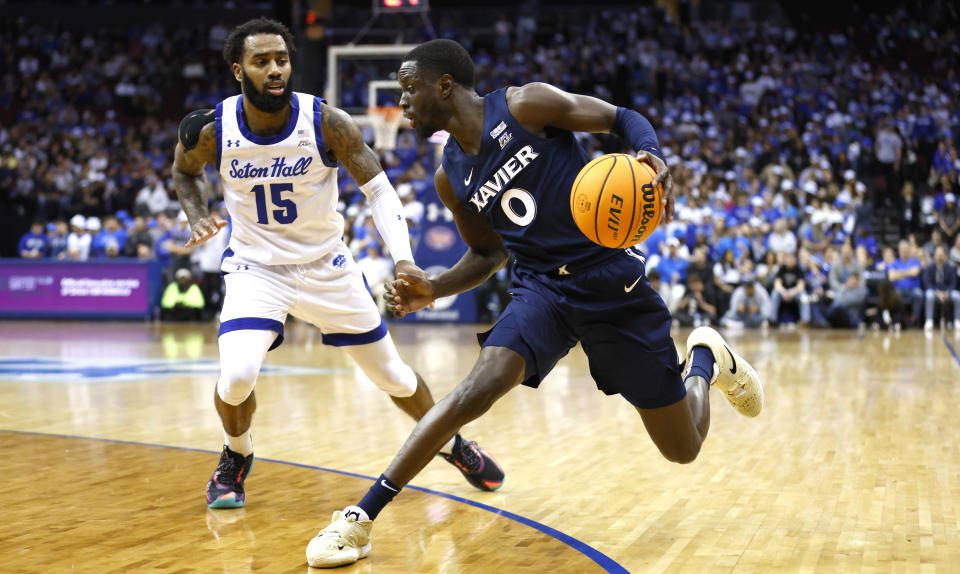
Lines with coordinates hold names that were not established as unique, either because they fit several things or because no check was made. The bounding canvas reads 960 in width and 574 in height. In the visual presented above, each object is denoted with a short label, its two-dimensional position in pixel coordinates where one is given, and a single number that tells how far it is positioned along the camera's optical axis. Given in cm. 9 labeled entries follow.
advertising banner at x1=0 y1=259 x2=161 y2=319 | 1833
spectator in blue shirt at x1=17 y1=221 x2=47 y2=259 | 1970
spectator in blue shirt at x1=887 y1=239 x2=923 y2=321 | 1656
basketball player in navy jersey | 407
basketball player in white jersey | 484
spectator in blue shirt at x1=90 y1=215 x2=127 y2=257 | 1941
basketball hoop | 1906
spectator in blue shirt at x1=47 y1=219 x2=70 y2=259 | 1952
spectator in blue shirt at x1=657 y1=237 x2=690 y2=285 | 1711
